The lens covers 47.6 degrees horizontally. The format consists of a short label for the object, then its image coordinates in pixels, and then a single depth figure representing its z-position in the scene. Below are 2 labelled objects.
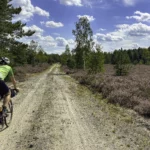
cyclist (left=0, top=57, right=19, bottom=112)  5.10
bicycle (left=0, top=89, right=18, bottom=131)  5.22
